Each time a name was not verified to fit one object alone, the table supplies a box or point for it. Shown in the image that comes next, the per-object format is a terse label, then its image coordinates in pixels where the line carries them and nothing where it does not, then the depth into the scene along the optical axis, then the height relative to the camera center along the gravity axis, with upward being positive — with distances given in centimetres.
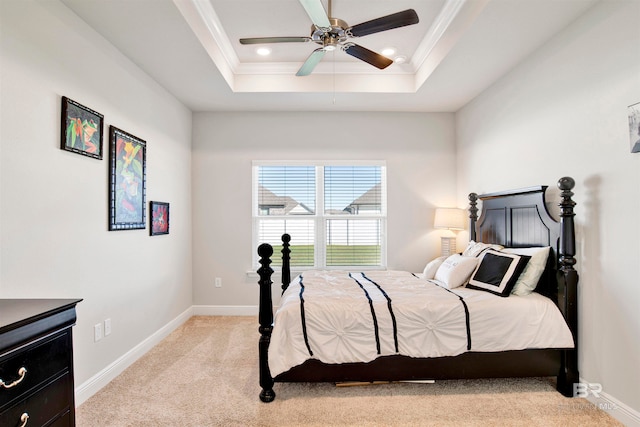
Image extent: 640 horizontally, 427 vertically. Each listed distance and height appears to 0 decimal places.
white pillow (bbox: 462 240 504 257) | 309 -32
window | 441 +5
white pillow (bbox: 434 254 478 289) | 282 -49
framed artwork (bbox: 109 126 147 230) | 264 +30
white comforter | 221 -77
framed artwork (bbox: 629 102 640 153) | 192 +53
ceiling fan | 196 +121
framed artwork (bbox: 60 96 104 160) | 213 +60
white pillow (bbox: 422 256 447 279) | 328 -54
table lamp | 397 -9
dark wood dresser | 113 -55
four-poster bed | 225 -102
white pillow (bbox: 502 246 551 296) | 246 -44
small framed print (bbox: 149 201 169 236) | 326 -2
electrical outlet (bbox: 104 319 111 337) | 256 -88
